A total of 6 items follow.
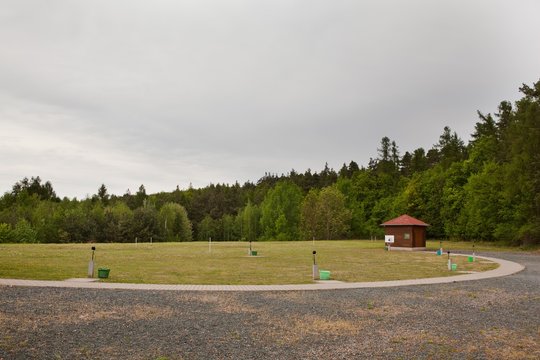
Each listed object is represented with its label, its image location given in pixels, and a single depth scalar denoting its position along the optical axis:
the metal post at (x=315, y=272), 20.25
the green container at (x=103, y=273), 19.02
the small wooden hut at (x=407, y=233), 49.47
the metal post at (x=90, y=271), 19.59
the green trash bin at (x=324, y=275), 20.06
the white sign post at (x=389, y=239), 50.52
